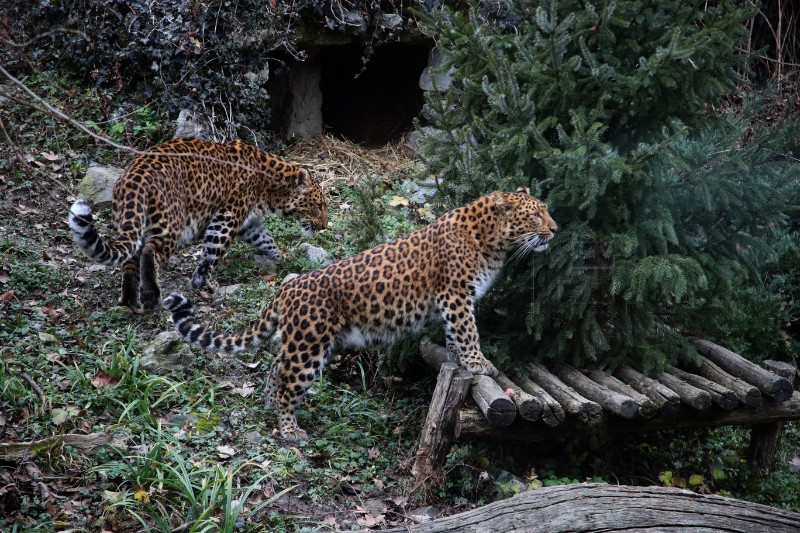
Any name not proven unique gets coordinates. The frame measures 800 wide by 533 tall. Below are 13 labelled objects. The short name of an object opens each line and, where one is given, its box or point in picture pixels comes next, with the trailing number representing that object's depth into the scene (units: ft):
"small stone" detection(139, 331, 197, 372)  49.34
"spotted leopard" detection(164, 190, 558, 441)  47.03
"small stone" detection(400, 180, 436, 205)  79.46
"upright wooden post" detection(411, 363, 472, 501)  44.32
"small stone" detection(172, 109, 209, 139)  74.74
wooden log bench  44.21
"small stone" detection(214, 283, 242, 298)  61.93
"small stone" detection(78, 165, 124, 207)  68.13
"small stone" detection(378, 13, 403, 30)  84.58
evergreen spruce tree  44.37
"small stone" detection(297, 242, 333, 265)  67.67
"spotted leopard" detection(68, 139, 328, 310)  54.90
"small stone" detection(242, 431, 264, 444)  45.90
